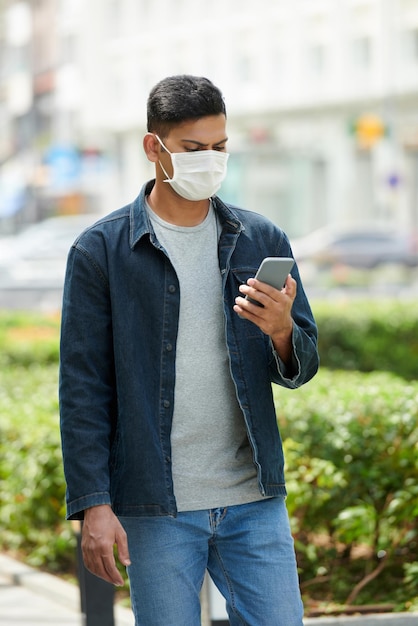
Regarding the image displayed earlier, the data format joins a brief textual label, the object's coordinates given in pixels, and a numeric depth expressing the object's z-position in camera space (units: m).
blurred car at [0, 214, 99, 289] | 31.02
